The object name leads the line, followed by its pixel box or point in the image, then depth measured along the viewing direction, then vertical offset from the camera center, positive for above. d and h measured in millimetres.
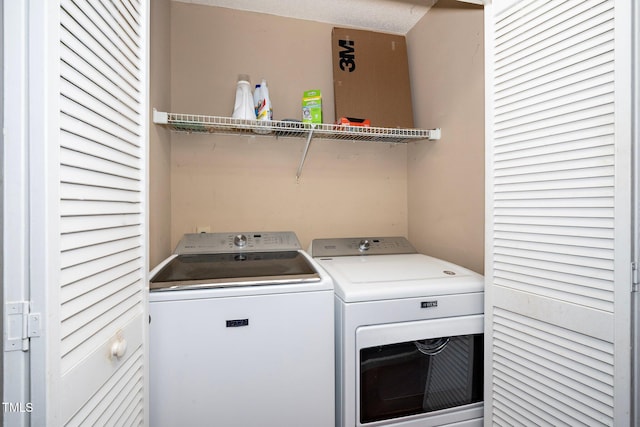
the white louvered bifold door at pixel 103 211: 731 -2
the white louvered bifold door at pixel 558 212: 929 +3
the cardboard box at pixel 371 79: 2229 +1035
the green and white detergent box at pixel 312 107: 1998 +713
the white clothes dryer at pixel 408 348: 1375 -673
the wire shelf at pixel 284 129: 1802 +557
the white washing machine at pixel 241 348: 1246 -607
